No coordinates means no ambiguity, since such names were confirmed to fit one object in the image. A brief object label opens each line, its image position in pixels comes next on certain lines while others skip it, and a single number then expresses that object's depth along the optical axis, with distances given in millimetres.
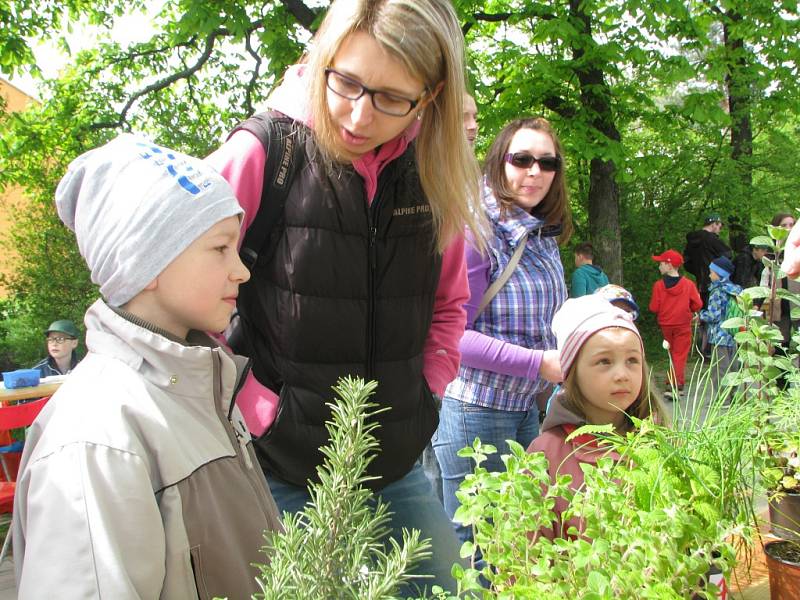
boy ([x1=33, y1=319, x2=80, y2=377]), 7438
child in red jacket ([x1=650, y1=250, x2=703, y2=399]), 9930
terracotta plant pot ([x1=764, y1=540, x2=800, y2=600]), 1281
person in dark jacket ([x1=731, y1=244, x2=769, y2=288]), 11820
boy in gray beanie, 1081
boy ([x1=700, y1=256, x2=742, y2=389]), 8070
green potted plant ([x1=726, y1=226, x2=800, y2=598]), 1349
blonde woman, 1739
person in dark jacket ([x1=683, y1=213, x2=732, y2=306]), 12516
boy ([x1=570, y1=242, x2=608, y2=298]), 8961
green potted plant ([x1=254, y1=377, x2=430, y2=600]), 587
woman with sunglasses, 2607
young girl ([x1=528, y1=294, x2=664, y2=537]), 2279
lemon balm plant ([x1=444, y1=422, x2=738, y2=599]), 869
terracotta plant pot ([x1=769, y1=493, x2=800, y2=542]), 1457
